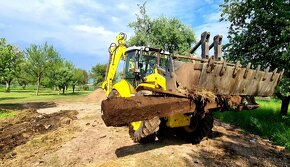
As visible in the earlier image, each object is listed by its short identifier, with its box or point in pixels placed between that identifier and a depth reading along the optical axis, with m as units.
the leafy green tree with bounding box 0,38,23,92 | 13.84
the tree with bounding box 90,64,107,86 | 40.17
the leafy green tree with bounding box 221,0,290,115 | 7.64
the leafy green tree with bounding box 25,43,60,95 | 27.26
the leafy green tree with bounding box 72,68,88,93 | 32.24
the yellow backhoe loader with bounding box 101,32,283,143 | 3.17
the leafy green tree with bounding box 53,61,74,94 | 29.87
